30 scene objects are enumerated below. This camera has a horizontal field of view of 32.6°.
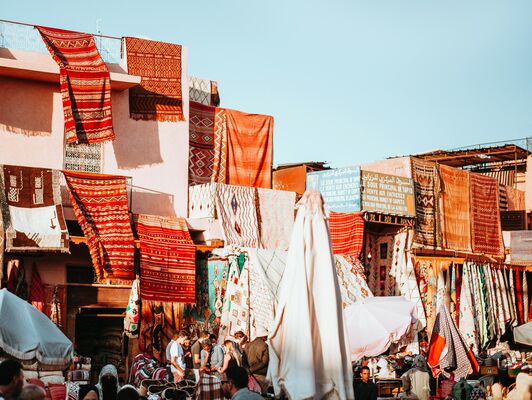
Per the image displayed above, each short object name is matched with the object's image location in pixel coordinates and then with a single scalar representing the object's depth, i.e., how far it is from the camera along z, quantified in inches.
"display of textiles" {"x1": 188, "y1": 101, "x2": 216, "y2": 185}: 824.9
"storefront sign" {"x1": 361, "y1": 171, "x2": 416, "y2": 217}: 866.1
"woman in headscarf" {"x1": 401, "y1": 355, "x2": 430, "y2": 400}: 514.6
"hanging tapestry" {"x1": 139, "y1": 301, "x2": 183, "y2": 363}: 684.1
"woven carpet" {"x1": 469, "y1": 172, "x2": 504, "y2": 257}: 1015.6
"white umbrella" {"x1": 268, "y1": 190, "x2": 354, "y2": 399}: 341.1
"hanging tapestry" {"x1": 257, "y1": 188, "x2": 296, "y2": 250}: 803.4
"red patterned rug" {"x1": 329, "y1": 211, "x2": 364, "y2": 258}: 836.0
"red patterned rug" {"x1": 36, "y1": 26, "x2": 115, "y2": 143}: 727.7
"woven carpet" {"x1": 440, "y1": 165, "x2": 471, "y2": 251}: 970.7
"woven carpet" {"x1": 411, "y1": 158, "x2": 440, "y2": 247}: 927.0
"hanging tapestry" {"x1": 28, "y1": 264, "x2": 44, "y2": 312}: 676.7
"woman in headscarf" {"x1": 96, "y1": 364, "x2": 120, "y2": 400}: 354.0
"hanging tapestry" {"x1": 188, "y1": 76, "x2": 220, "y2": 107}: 885.8
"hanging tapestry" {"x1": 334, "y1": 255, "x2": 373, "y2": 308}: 755.4
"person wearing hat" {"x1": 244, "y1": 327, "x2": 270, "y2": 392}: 471.8
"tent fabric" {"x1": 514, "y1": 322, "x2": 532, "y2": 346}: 643.5
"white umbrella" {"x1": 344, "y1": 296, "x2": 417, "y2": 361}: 591.5
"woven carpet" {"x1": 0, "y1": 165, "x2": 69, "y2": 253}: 645.3
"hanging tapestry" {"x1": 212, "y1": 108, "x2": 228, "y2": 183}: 839.1
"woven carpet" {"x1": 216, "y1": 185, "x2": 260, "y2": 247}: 765.9
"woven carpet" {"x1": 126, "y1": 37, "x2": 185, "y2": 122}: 788.0
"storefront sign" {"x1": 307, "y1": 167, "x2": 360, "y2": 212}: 864.9
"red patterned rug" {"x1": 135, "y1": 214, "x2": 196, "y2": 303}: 700.7
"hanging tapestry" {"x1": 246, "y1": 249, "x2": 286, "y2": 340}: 670.8
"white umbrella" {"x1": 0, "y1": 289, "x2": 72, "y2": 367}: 370.6
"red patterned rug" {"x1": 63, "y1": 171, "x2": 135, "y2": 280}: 678.5
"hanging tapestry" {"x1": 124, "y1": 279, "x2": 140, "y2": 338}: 676.7
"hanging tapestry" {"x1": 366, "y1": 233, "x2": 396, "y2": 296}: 873.5
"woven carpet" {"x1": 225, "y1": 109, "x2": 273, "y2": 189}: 850.8
